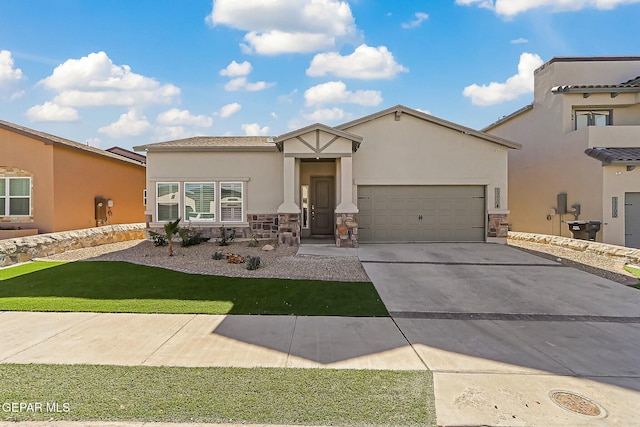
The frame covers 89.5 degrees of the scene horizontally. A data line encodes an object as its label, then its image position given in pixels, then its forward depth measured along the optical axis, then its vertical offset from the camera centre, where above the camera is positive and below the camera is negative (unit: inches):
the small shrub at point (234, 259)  360.5 -54.8
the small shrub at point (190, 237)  457.7 -38.1
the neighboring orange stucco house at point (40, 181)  473.1 +44.5
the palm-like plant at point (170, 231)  398.0 -25.6
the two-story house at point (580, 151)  493.7 +101.4
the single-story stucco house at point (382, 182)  498.9 +43.1
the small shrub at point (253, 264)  327.6 -54.7
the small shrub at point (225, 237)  474.2 -40.1
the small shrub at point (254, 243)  459.4 -47.6
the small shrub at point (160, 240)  465.5 -43.4
